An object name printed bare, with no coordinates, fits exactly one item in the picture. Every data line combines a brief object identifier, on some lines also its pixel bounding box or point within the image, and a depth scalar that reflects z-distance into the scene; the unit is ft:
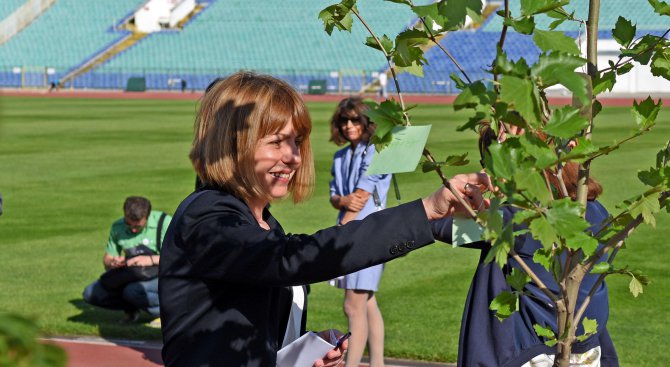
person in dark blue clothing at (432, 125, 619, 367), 14.35
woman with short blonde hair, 8.39
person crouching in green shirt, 30.73
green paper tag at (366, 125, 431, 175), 6.55
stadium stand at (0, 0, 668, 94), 204.03
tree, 6.23
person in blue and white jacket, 25.53
